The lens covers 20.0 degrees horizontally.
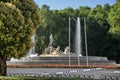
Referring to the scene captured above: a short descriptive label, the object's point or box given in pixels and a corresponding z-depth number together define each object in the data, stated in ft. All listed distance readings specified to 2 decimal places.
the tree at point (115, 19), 132.26
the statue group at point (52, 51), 158.71
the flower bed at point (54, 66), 118.62
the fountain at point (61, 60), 137.69
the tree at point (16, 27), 50.93
